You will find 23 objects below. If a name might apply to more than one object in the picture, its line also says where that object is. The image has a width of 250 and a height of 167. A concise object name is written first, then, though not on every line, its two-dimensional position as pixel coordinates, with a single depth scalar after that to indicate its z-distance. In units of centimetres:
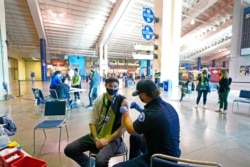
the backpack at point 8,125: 242
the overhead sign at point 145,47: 908
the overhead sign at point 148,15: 823
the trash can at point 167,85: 1043
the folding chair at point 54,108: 317
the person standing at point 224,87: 529
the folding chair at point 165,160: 106
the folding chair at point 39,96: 538
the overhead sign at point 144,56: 1095
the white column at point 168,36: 982
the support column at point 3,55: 729
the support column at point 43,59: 1889
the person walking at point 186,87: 774
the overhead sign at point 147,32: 847
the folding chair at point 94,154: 180
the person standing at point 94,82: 585
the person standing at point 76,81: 690
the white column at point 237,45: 1057
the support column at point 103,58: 2102
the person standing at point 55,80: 573
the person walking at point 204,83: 589
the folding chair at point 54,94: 529
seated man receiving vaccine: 181
